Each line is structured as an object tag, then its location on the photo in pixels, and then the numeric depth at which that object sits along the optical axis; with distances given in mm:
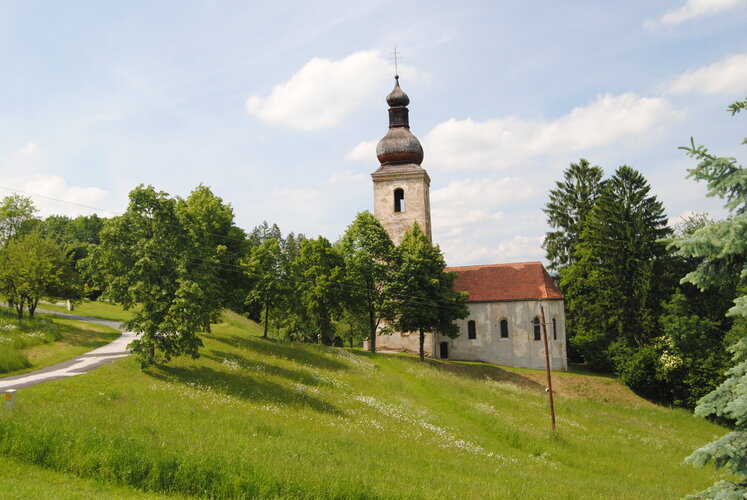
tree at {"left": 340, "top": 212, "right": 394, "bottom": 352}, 46969
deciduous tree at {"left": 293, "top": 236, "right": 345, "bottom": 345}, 45219
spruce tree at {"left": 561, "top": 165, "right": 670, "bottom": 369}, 48188
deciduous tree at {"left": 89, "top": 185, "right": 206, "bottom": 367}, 25688
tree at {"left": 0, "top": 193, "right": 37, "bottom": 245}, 50562
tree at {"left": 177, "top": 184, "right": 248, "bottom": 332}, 36562
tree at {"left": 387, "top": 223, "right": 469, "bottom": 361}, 46906
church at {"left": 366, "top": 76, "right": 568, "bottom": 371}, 51906
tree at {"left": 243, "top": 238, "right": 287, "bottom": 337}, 40562
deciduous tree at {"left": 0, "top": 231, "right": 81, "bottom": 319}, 33844
